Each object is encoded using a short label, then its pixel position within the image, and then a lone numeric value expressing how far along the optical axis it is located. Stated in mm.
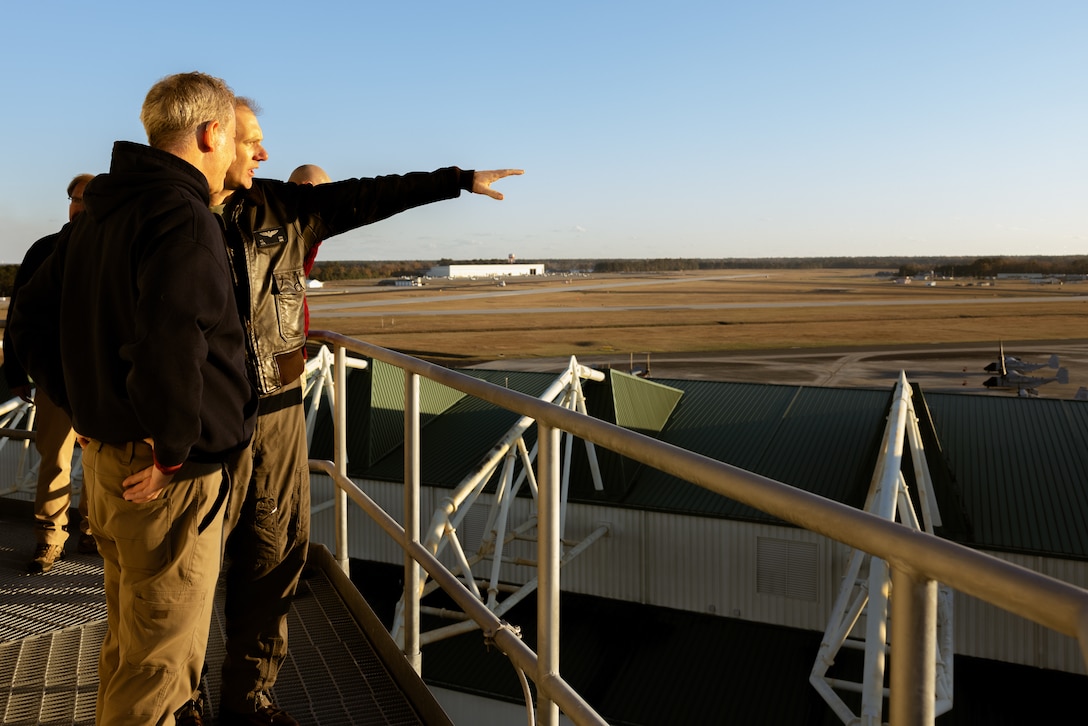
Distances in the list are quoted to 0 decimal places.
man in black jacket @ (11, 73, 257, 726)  2504
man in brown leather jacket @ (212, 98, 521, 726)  3285
